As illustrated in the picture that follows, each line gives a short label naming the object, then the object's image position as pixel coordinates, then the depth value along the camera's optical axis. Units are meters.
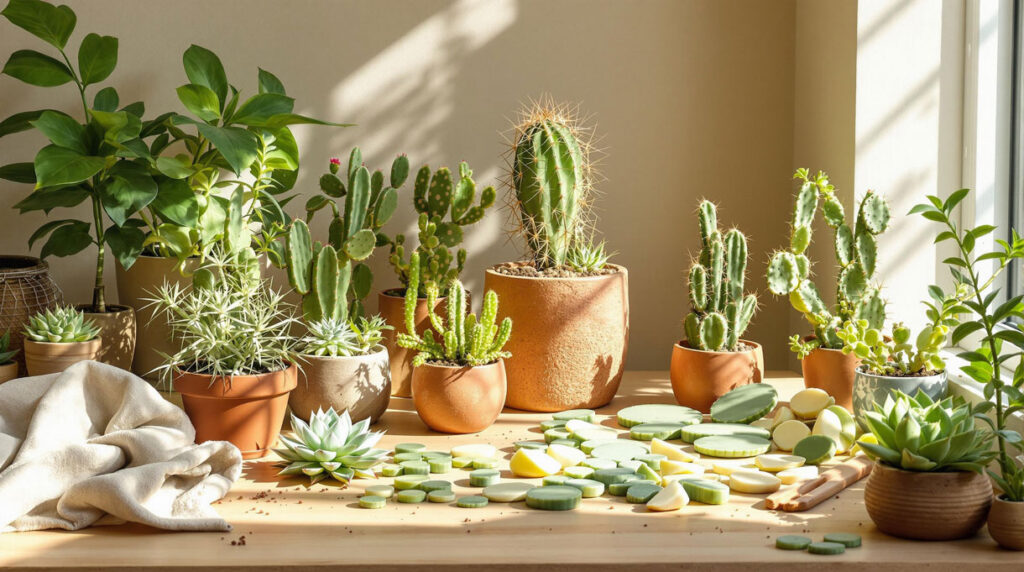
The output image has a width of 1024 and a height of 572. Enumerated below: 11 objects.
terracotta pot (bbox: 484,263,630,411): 2.02
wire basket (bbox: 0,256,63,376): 1.97
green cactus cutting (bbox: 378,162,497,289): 2.12
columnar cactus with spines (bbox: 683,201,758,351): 2.01
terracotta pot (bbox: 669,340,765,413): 1.99
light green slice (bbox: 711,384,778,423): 1.88
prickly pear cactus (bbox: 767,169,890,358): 1.91
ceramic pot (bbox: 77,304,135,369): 2.02
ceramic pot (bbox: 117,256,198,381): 2.13
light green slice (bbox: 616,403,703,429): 1.91
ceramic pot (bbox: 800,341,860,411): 1.95
